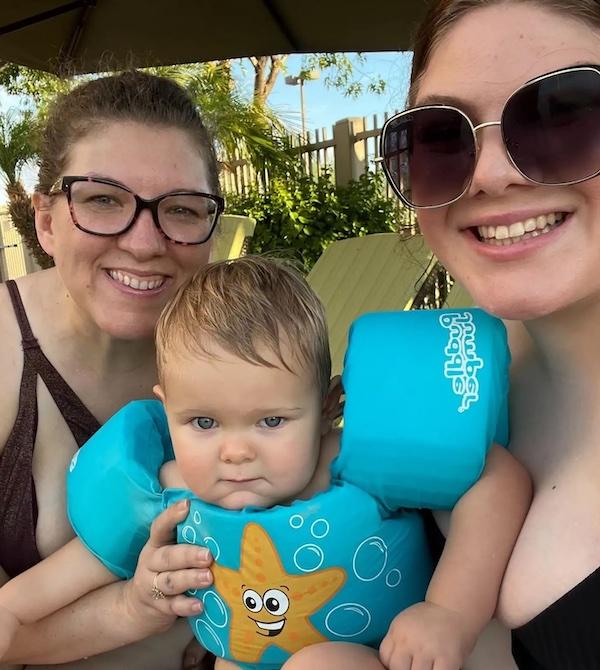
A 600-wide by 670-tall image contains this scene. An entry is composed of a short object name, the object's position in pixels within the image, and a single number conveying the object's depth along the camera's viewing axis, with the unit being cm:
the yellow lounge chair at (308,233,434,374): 480
